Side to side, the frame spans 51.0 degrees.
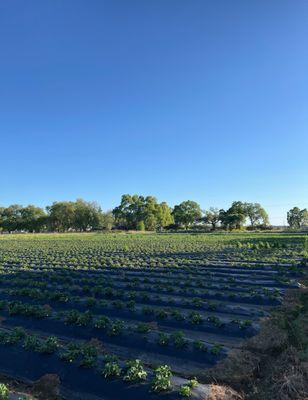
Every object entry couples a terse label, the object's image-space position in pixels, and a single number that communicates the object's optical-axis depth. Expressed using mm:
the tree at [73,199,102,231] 89438
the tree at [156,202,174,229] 94738
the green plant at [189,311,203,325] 7074
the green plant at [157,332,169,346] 5871
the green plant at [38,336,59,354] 5504
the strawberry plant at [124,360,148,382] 4520
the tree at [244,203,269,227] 100188
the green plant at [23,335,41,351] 5652
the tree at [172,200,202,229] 102188
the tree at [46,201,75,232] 89438
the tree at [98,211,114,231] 88375
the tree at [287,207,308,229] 107062
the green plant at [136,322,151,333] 6438
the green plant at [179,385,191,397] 4121
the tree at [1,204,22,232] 99062
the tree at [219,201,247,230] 90875
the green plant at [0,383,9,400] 4035
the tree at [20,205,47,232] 96000
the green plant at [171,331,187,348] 5743
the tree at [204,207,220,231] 103250
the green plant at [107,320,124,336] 6455
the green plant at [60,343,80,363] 5173
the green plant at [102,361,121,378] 4656
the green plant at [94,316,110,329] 6797
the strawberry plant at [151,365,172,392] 4273
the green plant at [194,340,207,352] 5582
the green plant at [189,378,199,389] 4312
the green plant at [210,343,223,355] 5473
